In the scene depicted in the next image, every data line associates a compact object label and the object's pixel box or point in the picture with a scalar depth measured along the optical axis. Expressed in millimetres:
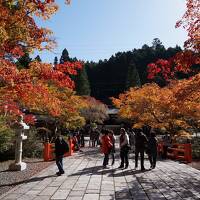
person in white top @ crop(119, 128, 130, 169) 9570
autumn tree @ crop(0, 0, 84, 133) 6800
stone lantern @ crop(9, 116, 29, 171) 9379
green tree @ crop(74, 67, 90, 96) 45696
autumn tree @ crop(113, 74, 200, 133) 14829
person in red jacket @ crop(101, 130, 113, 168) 9752
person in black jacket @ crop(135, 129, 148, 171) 9167
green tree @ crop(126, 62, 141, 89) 46180
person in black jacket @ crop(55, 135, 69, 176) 8034
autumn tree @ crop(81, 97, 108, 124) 32141
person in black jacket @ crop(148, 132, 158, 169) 9570
